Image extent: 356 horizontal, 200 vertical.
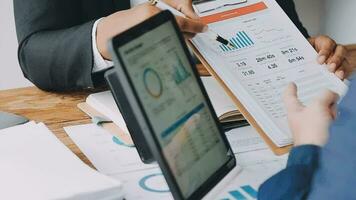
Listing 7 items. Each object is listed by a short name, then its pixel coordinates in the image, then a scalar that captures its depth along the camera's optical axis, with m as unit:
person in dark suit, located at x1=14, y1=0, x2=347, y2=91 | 1.29
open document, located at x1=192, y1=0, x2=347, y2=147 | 1.17
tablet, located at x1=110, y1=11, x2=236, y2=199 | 0.88
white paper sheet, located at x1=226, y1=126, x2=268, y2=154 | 1.15
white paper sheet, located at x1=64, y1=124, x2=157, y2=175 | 1.11
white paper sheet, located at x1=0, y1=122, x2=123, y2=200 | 0.99
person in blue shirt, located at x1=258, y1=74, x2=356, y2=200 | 0.86
